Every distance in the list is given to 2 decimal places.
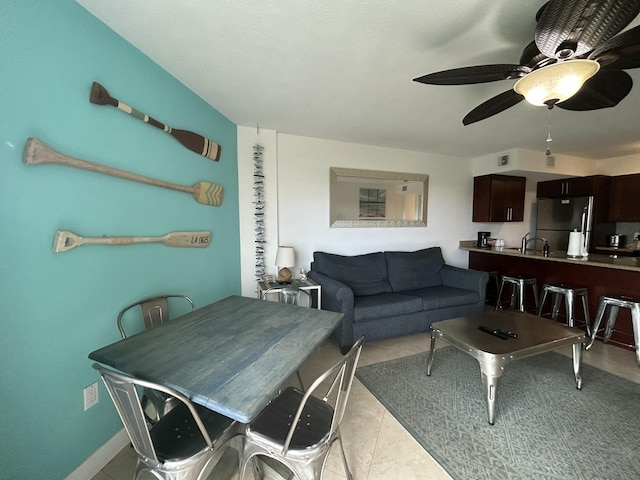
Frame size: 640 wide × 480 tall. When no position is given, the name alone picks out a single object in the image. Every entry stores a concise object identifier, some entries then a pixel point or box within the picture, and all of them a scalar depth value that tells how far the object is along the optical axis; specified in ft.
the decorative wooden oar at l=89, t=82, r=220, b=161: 4.20
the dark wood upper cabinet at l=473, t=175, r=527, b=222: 12.99
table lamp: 8.92
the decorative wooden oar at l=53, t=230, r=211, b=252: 3.74
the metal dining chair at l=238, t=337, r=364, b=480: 3.24
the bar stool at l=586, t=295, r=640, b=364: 7.67
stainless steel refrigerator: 13.16
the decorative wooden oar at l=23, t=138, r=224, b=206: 3.36
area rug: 4.41
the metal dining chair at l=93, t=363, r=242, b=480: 2.75
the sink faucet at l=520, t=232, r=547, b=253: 11.27
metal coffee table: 5.30
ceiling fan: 2.92
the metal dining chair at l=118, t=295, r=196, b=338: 5.02
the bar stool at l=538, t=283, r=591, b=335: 9.08
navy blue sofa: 8.30
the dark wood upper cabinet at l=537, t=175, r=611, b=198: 13.14
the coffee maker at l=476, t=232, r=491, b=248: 13.46
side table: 8.34
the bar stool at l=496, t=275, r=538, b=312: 10.67
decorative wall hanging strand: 9.40
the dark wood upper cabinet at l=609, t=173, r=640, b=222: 12.67
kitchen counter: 8.50
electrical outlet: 4.20
